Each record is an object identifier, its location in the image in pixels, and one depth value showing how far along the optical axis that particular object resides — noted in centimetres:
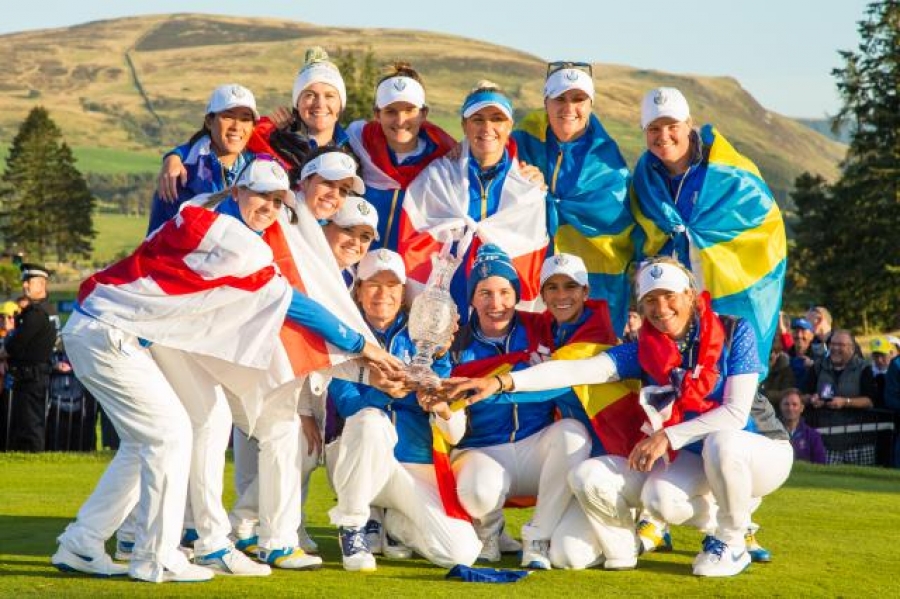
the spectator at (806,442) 1444
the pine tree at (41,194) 10462
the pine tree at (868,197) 5144
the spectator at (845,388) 1502
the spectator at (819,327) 1656
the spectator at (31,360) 1487
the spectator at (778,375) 1475
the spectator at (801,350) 1566
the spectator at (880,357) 1539
